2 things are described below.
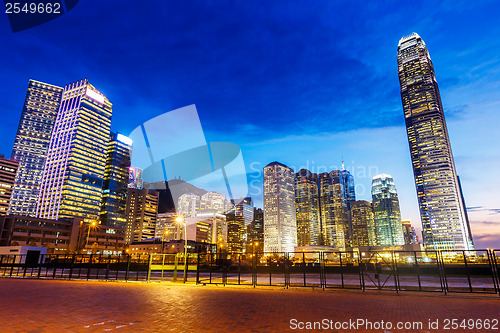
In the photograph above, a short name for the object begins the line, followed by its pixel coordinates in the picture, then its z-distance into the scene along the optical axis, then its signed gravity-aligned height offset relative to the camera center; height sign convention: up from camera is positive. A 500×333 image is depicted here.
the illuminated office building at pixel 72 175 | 180.88 +45.32
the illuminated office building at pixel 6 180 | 157.98 +36.23
